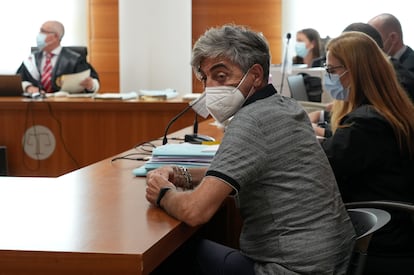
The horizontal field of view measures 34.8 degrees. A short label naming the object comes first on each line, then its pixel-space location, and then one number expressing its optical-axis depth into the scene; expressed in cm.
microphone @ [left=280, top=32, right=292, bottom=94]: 452
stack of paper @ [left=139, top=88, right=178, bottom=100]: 493
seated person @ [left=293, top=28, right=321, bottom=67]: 621
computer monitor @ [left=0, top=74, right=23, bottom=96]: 522
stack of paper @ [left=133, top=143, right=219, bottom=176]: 222
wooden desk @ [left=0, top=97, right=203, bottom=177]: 481
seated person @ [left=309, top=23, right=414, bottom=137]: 295
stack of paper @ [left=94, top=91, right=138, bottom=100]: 493
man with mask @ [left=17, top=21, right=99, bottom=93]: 556
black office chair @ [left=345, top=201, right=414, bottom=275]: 195
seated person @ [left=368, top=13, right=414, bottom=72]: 426
